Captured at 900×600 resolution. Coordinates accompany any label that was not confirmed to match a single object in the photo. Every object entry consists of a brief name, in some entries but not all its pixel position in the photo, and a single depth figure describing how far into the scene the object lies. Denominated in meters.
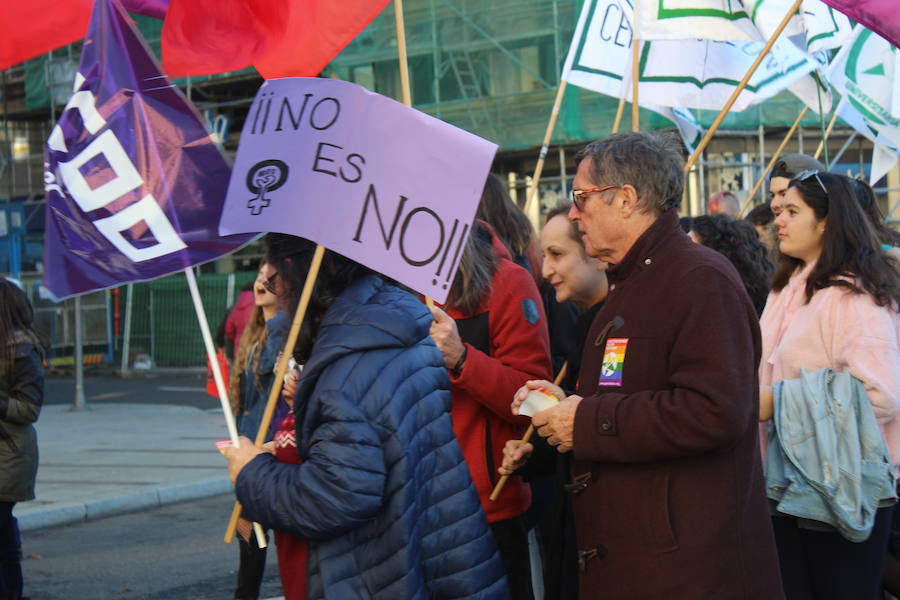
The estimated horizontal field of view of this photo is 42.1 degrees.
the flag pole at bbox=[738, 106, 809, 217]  5.77
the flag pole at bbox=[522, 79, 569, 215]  4.73
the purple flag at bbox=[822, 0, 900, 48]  4.05
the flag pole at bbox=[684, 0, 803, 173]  3.94
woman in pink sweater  3.80
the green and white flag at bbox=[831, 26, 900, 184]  6.23
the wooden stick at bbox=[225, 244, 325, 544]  3.01
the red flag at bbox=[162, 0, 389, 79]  3.64
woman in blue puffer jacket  2.81
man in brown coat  2.75
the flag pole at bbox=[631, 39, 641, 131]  4.28
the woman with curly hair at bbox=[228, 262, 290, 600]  5.44
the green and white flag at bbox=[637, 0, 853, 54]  5.07
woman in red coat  3.91
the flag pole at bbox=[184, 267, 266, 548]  3.28
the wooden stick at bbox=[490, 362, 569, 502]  3.87
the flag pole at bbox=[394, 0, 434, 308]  3.45
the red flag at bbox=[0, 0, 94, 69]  4.00
